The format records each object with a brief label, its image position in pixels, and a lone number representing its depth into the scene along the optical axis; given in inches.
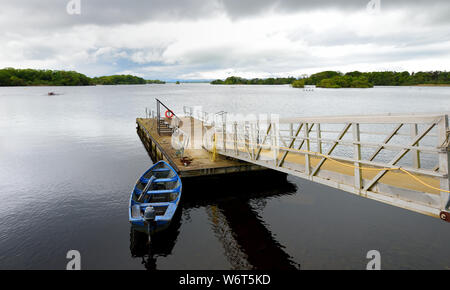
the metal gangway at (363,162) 214.2
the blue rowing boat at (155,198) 371.2
